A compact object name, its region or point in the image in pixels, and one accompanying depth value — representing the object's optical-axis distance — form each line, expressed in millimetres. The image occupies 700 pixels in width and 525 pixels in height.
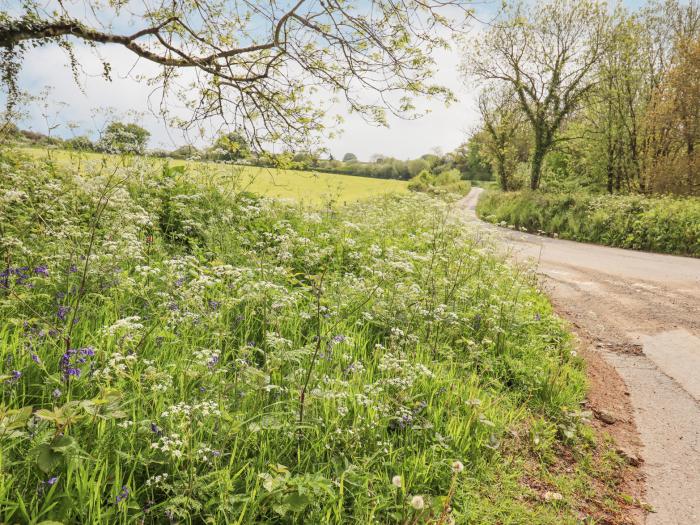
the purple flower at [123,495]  2195
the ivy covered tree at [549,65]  25266
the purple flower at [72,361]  2754
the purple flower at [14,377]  2640
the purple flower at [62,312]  3635
